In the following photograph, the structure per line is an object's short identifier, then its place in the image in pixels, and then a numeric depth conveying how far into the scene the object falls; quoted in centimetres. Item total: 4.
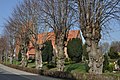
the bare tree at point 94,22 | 1180
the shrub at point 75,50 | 3106
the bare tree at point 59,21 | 1683
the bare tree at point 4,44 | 3791
